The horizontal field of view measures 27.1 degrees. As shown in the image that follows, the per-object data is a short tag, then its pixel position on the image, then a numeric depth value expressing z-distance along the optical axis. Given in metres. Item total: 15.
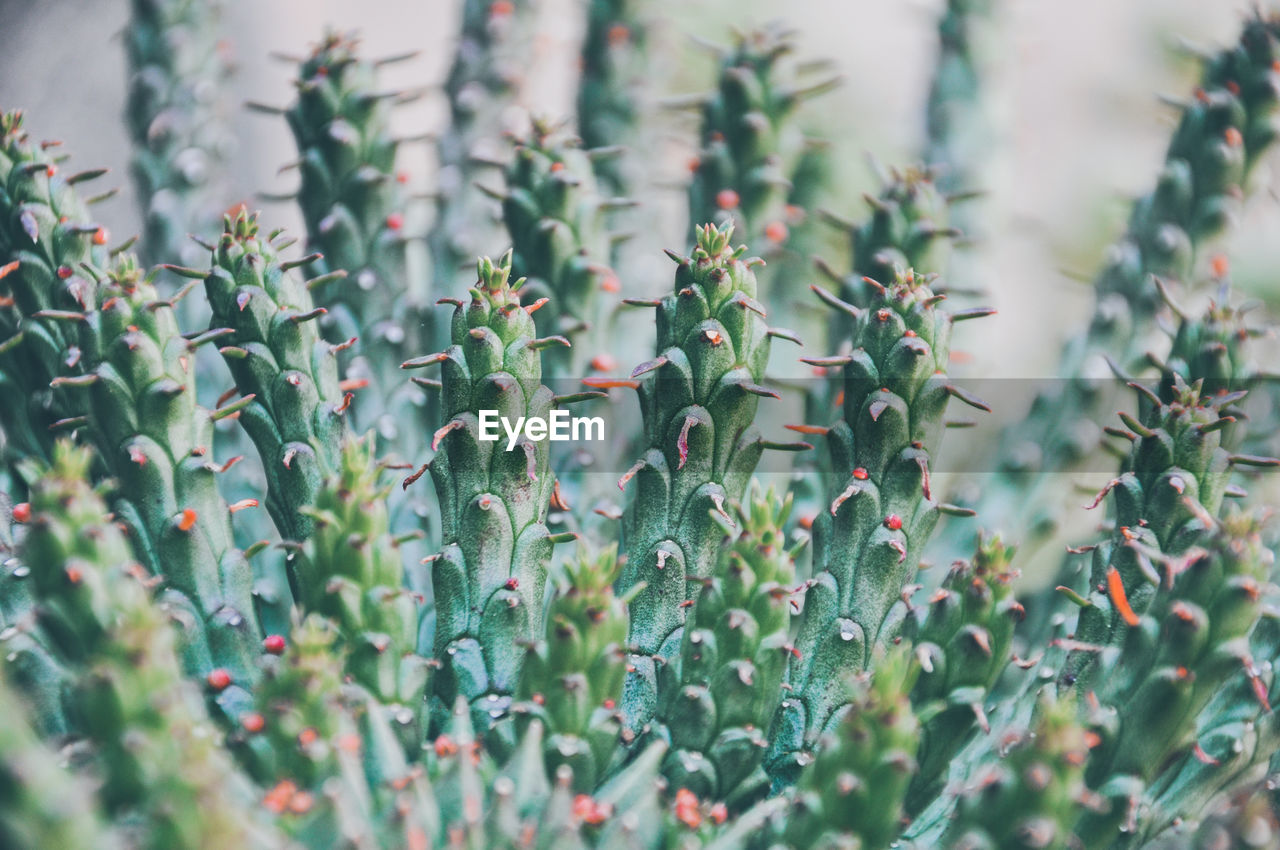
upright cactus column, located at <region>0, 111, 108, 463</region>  0.54
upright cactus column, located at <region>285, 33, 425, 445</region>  0.58
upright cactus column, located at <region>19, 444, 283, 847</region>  0.44
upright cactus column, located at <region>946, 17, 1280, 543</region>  0.60
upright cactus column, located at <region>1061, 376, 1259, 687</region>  0.51
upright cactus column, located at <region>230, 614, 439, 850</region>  0.46
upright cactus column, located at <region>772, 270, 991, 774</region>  0.52
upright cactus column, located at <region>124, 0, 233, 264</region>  0.64
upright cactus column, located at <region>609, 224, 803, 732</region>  0.51
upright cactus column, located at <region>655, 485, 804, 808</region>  0.49
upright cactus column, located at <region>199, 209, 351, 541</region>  0.52
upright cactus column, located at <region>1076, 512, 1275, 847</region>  0.48
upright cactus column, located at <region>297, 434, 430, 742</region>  0.49
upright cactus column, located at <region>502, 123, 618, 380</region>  0.56
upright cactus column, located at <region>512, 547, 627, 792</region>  0.48
